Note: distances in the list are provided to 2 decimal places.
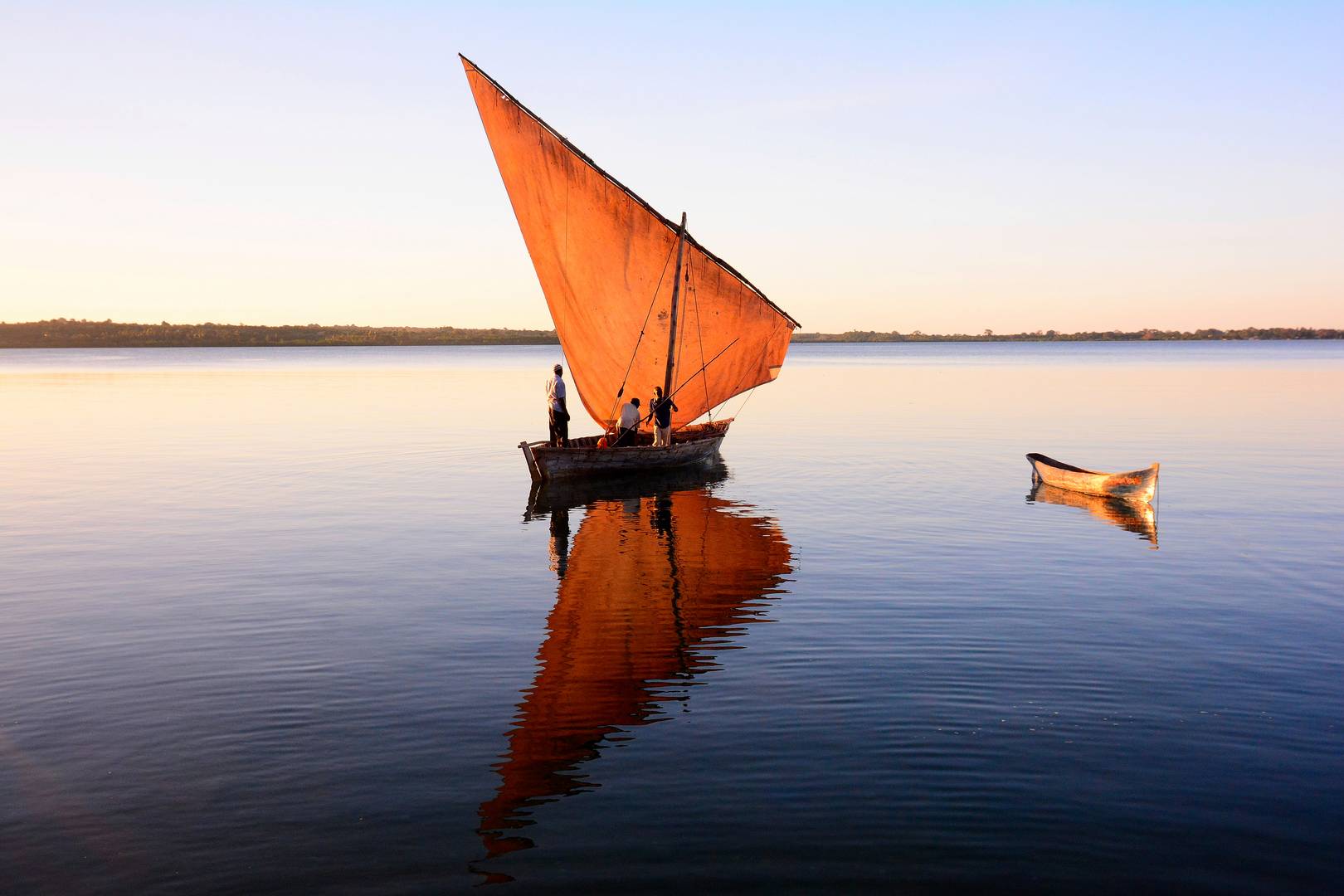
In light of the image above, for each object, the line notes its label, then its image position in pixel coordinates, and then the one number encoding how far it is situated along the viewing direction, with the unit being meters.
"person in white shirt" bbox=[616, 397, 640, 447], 33.59
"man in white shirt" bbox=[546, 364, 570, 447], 32.97
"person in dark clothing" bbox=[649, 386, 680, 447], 34.81
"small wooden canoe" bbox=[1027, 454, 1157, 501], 26.33
